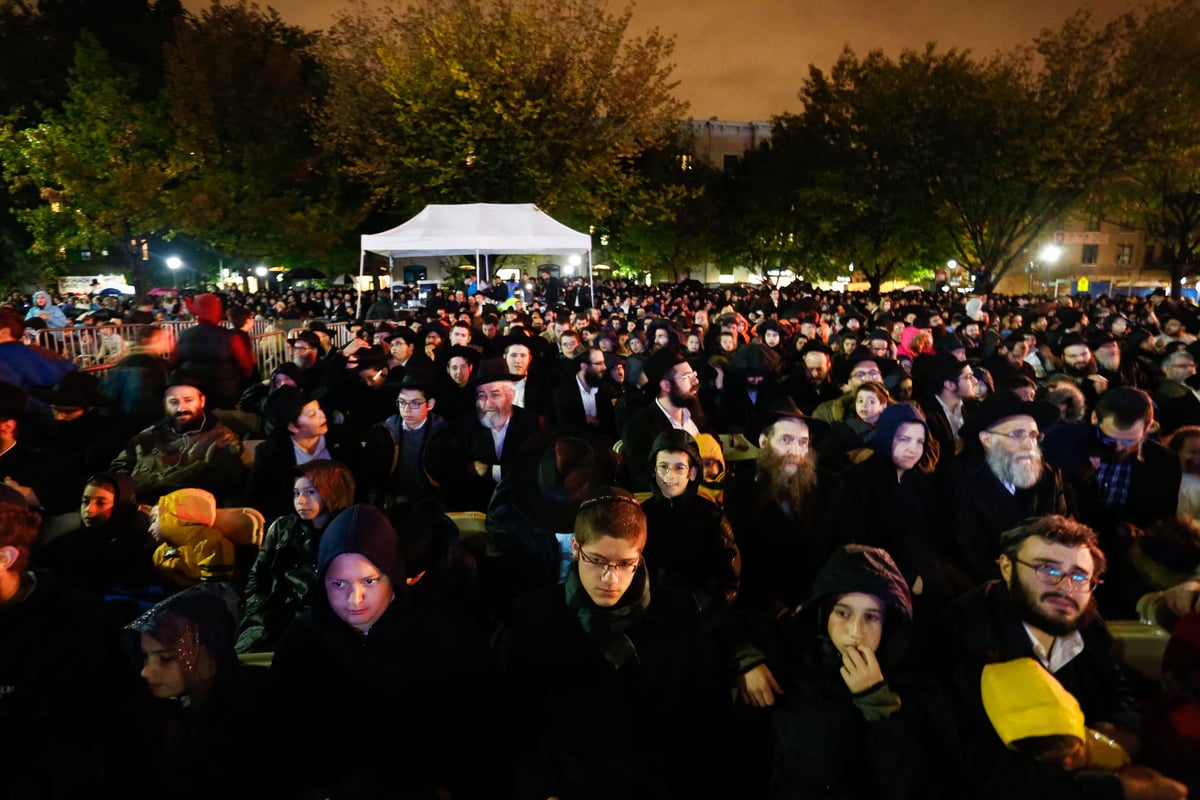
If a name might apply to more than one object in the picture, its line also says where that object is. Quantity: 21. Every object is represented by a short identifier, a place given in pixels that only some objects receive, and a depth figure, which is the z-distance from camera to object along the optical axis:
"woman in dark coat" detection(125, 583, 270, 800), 2.41
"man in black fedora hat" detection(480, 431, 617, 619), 3.66
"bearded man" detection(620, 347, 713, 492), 5.08
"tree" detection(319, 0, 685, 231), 22.31
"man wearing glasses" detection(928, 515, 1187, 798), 2.39
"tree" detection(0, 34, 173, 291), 26.83
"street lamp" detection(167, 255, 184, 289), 34.88
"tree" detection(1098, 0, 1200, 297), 24.92
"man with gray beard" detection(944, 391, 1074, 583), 3.86
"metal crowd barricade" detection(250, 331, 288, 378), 12.74
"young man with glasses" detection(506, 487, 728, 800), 2.56
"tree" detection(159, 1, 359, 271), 27.42
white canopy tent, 14.81
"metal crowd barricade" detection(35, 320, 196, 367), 10.99
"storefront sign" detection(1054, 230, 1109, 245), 60.16
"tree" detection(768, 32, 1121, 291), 25.78
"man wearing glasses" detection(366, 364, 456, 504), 5.23
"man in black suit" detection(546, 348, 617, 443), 7.33
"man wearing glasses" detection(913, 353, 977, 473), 5.97
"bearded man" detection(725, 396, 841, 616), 3.95
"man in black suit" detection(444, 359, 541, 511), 5.20
